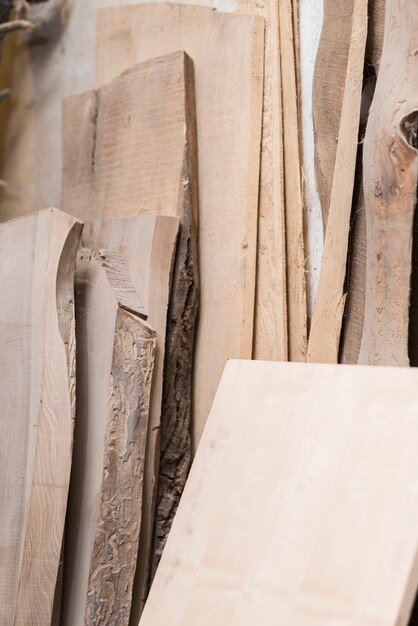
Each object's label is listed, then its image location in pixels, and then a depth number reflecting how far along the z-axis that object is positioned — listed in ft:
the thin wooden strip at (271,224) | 4.67
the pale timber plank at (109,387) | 4.37
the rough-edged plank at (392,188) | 3.81
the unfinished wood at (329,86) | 4.43
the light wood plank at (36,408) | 4.30
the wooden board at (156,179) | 4.77
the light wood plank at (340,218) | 4.24
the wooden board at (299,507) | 3.11
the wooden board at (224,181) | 4.80
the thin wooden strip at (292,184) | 4.65
